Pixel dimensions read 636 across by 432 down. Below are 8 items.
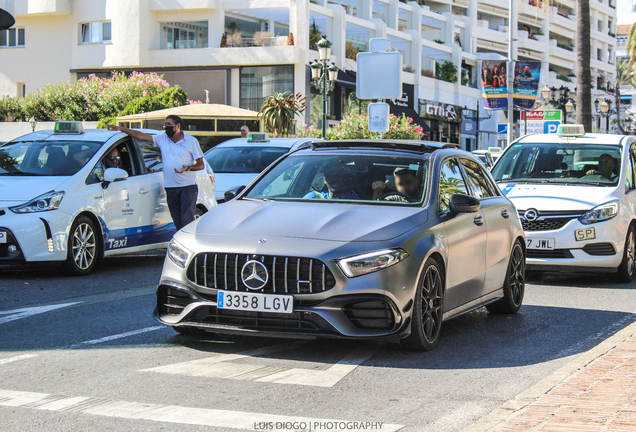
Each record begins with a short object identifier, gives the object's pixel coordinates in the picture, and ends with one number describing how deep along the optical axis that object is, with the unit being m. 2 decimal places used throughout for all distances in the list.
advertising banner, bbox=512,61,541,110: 35.56
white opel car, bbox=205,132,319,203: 14.74
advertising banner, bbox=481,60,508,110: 34.85
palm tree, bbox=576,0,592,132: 24.67
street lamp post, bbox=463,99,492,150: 68.60
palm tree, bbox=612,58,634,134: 89.95
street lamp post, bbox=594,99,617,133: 50.76
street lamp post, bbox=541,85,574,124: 42.16
